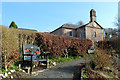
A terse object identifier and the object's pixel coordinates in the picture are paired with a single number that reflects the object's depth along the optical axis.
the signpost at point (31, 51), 5.36
